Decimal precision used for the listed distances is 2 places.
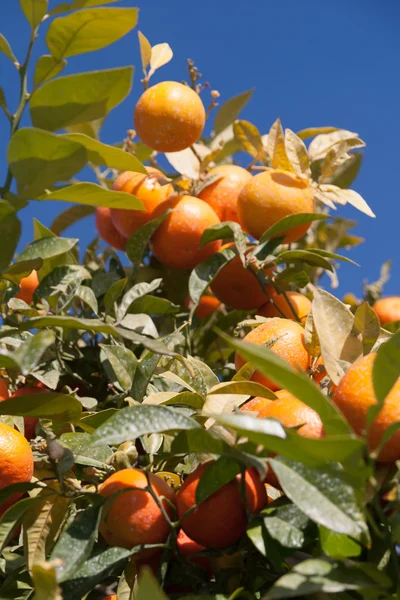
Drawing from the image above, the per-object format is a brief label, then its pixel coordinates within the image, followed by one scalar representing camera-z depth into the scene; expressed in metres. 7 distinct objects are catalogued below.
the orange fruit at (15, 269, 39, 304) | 1.59
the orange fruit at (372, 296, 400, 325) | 1.75
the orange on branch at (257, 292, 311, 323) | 1.45
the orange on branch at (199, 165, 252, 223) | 1.60
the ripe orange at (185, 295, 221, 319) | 1.75
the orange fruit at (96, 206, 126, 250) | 1.77
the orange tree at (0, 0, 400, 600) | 0.70
